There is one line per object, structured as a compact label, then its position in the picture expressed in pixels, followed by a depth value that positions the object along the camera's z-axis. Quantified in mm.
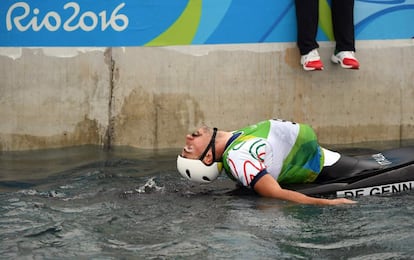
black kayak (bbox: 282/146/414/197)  14805
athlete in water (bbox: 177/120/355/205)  14203
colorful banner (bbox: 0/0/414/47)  19547
